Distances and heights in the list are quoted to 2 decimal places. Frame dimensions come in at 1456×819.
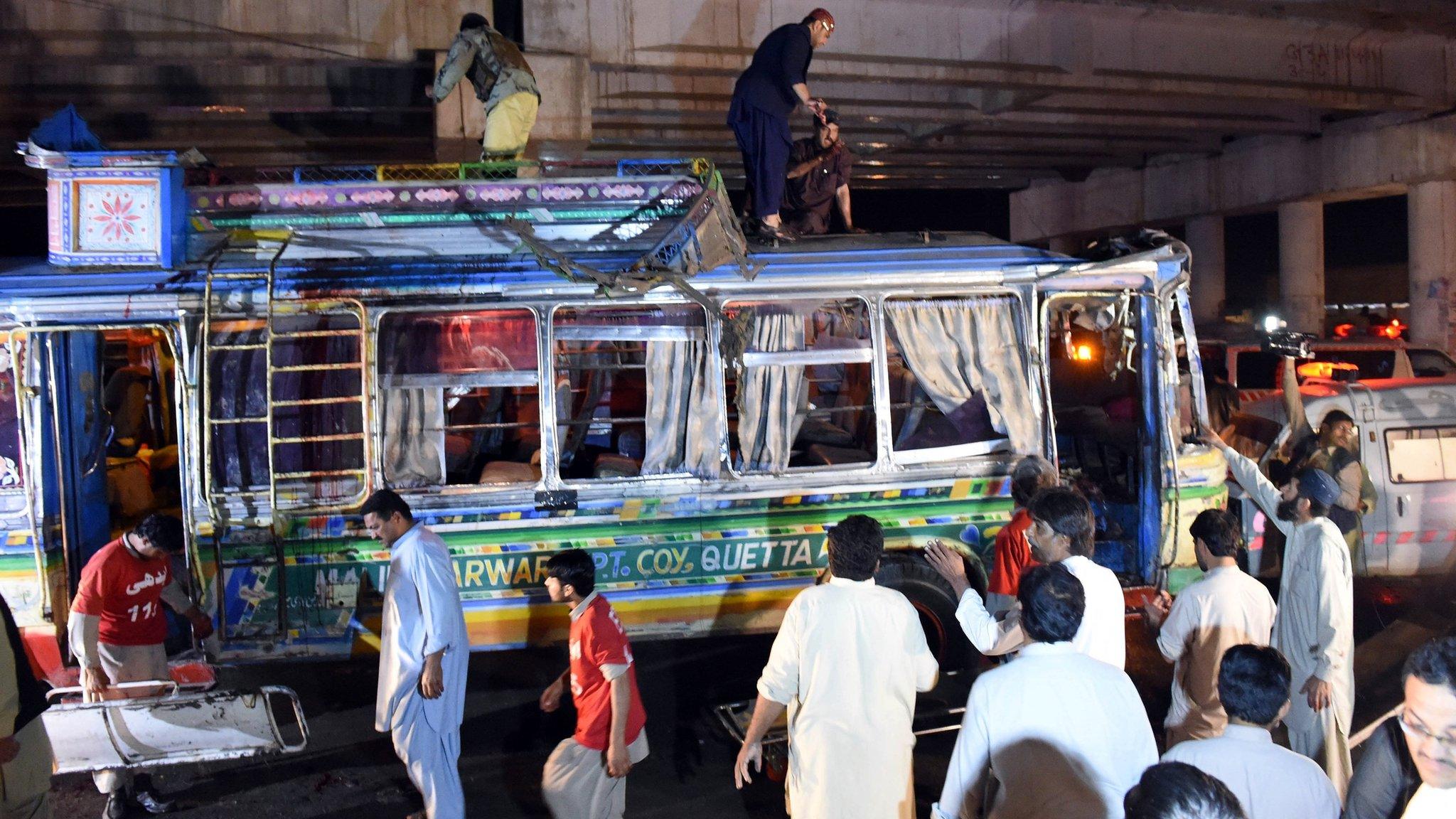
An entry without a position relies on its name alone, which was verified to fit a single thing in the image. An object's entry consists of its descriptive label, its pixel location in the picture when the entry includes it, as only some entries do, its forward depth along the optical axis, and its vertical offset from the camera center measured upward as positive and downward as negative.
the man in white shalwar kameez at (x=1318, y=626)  4.71 -1.08
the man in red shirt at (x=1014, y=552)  5.45 -0.81
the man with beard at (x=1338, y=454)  7.39 -0.47
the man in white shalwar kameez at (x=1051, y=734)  3.15 -1.03
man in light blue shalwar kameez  4.96 -1.21
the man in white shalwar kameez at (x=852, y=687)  3.79 -1.05
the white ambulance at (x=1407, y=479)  8.92 -0.78
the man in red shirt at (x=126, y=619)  5.65 -1.14
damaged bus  6.38 +0.14
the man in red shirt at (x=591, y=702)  4.58 -1.31
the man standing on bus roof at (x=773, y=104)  8.21 +2.33
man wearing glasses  2.63 -0.98
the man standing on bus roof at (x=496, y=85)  8.12 +2.48
